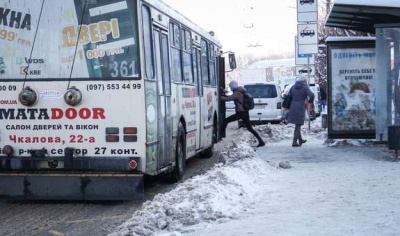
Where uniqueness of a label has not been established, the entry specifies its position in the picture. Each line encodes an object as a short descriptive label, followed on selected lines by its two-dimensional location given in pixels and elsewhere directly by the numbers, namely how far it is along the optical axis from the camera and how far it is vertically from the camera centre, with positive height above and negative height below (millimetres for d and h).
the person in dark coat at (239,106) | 17625 -738
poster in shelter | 16984 -467
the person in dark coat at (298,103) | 17047 -690
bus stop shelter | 13773 +322
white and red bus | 9250 -243
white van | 27438 -987
